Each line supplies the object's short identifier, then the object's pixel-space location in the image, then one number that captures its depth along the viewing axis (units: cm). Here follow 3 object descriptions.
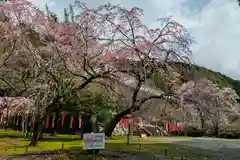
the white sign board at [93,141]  478
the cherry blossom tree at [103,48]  660
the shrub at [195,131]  1550
